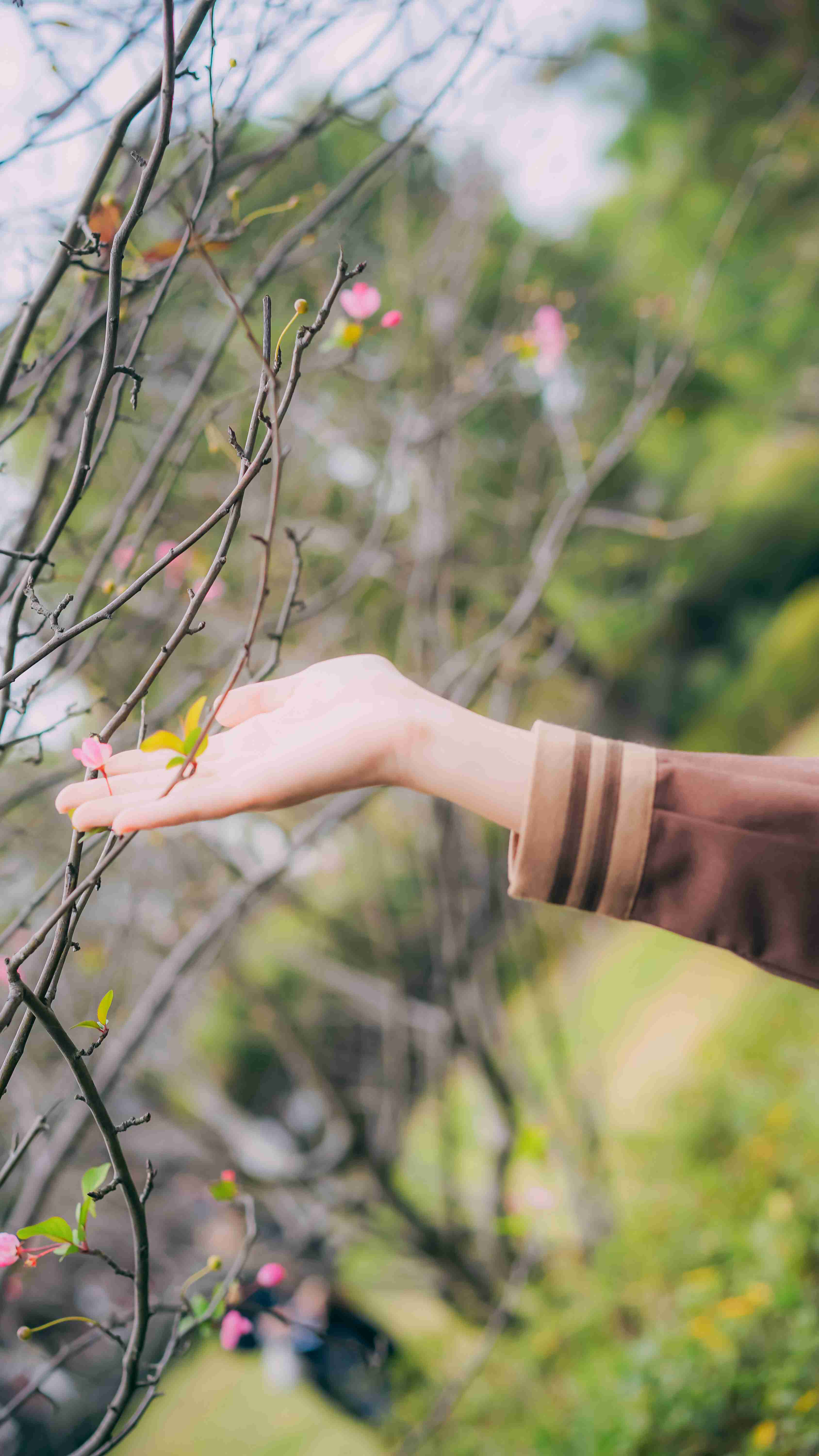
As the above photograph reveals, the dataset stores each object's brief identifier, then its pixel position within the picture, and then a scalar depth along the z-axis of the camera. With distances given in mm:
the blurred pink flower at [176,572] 1342
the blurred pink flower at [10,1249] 594
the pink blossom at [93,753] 597
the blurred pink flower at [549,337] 1622
